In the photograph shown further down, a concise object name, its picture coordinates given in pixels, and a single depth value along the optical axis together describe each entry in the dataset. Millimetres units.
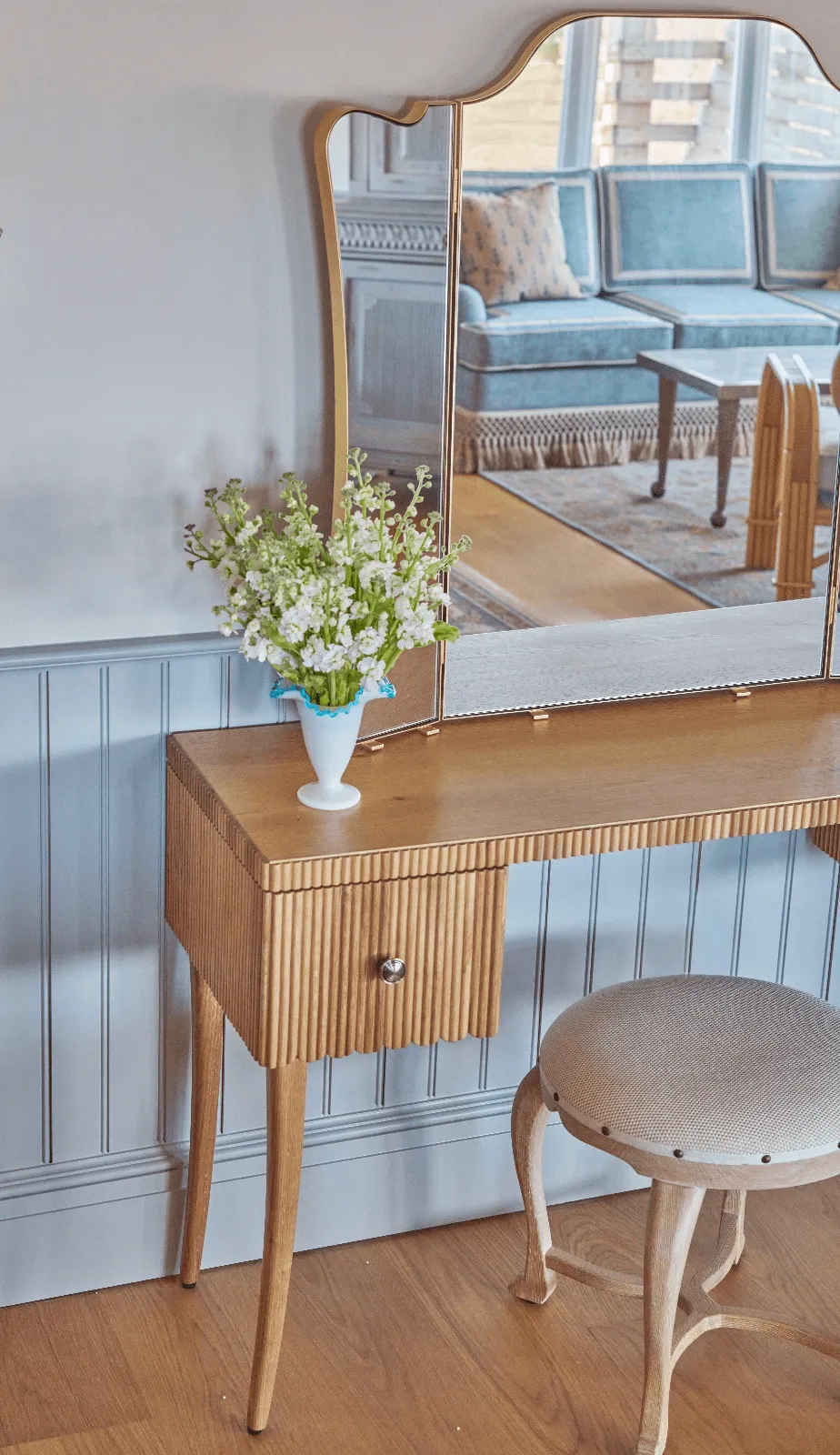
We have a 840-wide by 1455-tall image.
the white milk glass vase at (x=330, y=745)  1917
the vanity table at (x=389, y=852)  1858
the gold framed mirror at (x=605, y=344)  2006
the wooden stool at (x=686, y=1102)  1916
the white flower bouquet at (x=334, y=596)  1843
